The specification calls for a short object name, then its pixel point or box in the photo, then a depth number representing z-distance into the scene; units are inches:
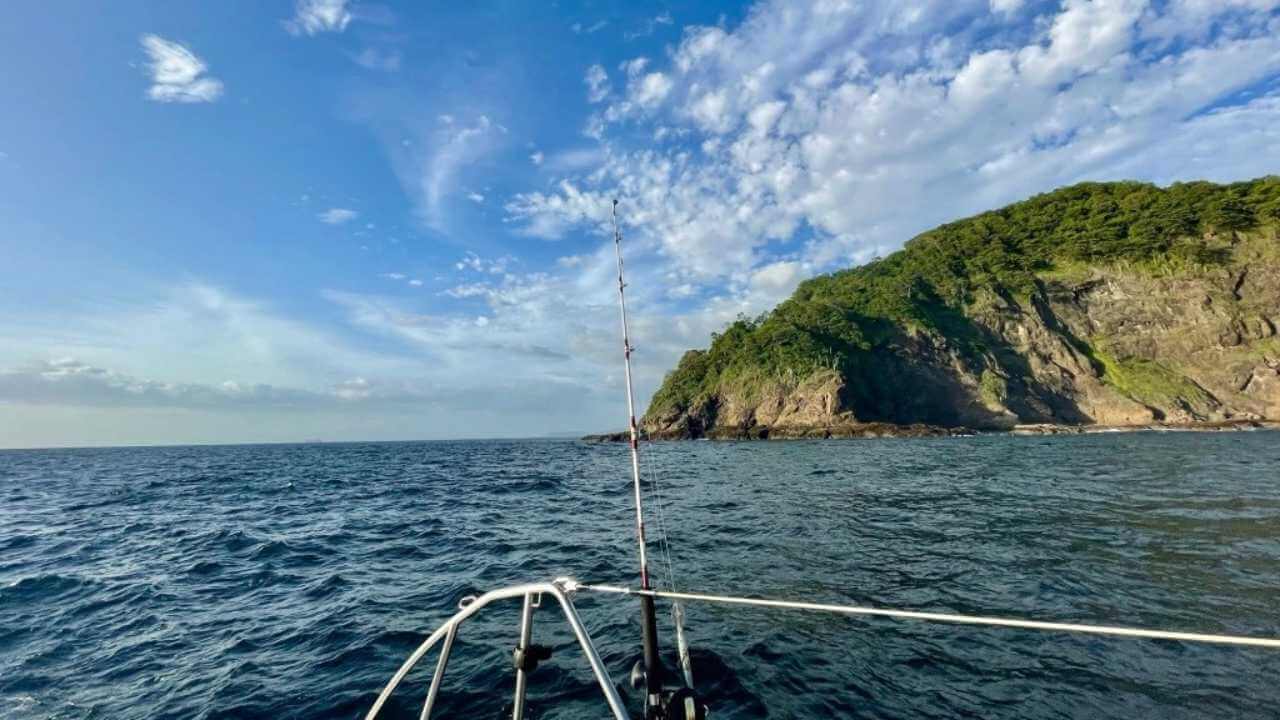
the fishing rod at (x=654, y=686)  166.6
